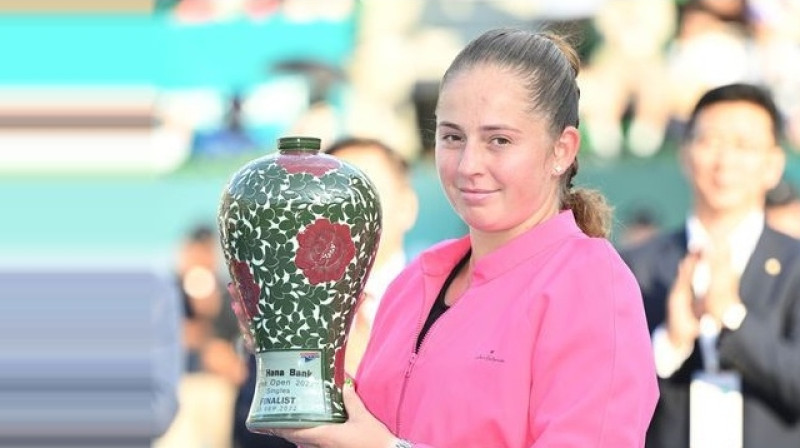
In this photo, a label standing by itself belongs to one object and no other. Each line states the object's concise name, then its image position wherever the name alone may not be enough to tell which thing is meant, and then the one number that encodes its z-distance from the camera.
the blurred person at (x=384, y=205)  9.79
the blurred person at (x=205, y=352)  18.33
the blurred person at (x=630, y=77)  20.52
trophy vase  5.73
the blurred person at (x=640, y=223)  19.77
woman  5.42
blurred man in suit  9.27
